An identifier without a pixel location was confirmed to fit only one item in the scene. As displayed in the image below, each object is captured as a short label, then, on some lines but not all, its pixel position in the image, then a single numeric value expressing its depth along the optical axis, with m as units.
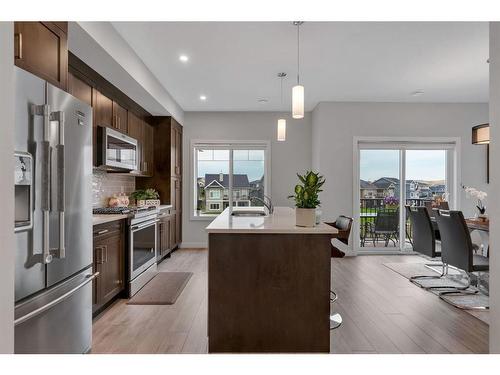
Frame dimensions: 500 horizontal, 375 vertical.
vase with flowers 3.84
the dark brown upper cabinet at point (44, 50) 1.73
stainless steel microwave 3.43
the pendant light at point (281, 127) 4.31
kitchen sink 3.29
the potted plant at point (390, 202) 5.84
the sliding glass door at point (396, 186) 5.81
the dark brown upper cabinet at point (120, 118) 3.88
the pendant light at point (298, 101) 2.81
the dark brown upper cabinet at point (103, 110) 3.43
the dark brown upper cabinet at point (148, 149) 5.06
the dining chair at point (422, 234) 3.79
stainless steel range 3.44
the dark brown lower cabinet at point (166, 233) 4.81
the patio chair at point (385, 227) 5.84
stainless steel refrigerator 1.47
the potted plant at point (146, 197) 4.68
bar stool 2.82
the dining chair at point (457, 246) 3.11
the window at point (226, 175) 6.38
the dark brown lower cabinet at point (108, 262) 2.78
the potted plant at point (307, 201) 2.19
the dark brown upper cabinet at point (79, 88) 2.90
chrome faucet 3.43
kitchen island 2.13
